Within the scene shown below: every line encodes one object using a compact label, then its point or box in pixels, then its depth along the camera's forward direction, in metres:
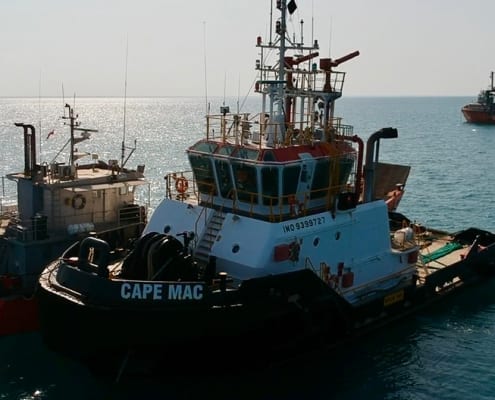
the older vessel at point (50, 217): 16.98
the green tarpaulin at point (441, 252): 20.67
